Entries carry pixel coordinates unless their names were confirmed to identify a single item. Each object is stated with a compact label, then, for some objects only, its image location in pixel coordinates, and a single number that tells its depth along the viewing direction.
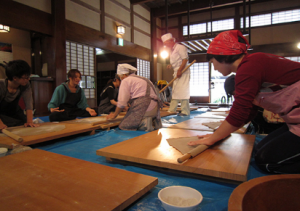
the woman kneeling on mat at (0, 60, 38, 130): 2.22
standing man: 4.44
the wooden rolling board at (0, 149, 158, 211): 0.84
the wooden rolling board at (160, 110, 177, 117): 4.11
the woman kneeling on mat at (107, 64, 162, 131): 2.58
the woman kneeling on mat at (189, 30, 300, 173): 1.20
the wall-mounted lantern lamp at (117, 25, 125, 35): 6.62
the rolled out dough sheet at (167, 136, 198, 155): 1.44
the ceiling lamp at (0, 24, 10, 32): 5.56
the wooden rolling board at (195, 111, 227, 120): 3.25
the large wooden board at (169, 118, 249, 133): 2.33
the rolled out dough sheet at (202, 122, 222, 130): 2.37
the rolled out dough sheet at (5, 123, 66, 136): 2.11
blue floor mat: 0.97
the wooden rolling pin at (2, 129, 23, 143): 1.79
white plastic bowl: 0.87
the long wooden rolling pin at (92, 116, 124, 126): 2.68
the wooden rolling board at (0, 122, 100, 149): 1.81
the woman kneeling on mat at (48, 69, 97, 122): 3.14
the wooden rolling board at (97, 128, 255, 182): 1.14
